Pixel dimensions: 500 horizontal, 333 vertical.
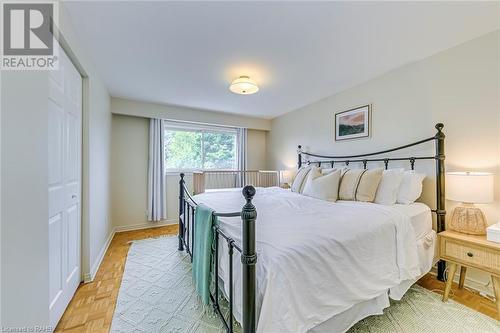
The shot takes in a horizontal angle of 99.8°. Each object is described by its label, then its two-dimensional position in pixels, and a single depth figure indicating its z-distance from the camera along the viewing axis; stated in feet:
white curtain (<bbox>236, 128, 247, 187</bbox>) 16.37
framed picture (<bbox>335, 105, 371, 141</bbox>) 9.69
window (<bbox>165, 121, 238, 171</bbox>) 14.43
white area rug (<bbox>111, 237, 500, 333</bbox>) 4.90
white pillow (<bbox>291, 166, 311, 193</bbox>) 9.84
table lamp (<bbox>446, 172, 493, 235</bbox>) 5.65
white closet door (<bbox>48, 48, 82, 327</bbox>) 4.99
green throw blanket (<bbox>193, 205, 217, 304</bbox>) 4.97
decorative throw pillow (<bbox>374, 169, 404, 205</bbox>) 7.07
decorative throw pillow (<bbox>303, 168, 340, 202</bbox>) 7.97
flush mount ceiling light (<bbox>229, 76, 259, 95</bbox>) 8.55
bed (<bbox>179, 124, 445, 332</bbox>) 3.36
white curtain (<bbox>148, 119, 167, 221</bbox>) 13.25
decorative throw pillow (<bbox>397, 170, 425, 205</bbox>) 7.07
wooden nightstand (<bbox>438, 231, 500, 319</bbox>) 5.09
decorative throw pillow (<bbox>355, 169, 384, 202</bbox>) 7.34
